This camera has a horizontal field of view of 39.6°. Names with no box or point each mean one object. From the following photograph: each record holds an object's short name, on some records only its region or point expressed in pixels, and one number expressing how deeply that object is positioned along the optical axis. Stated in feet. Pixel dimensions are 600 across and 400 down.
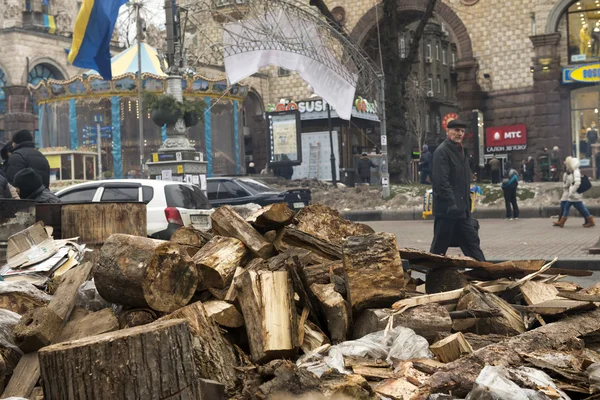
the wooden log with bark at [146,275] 16.01
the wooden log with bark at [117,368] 12.46
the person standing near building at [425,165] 98.99
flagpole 110.62
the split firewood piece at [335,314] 16.88
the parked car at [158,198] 43.42
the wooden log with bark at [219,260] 17.21
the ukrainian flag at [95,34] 64.28
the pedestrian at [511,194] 74.79
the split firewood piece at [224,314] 15.79
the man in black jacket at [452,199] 30.55
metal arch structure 70.54
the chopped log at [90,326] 15.64
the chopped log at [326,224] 20.47
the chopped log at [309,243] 19.36
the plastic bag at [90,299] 17.93
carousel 115.55
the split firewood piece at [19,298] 18.03
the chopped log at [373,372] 14.56
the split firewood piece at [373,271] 17.28
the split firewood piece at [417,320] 16.46
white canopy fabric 69.62
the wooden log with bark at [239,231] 18.70
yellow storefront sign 126.33
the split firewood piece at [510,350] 13.53
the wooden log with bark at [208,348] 14.25
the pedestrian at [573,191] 61.31
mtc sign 131.64
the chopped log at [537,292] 18.79
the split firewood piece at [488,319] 17.20
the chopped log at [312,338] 16.17
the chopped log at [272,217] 19.34
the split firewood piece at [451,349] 15.40
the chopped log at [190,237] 20.04
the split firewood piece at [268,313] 15.28
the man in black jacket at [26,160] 35.60
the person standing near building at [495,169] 113.37
